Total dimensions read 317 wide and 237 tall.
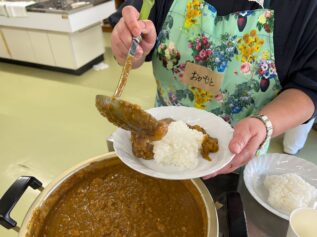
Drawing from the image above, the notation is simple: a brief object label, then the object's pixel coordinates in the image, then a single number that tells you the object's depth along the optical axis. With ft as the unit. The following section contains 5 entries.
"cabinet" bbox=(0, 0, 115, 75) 9.49
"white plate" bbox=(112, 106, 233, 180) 2.24
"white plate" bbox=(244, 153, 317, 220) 2.74
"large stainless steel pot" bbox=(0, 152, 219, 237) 2.24
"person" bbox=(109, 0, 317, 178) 2.69
